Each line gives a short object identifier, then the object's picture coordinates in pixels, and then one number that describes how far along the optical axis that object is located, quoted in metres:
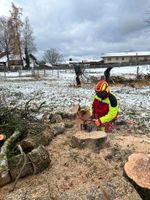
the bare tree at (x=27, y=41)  29.75
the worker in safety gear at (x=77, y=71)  9.37
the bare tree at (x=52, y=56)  48.20
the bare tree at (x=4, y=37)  28.26
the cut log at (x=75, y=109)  3.72
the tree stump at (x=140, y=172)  1.61
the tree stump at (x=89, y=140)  2.45
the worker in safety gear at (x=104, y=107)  2.88
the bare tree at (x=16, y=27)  23.49
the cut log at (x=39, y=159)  2.01
